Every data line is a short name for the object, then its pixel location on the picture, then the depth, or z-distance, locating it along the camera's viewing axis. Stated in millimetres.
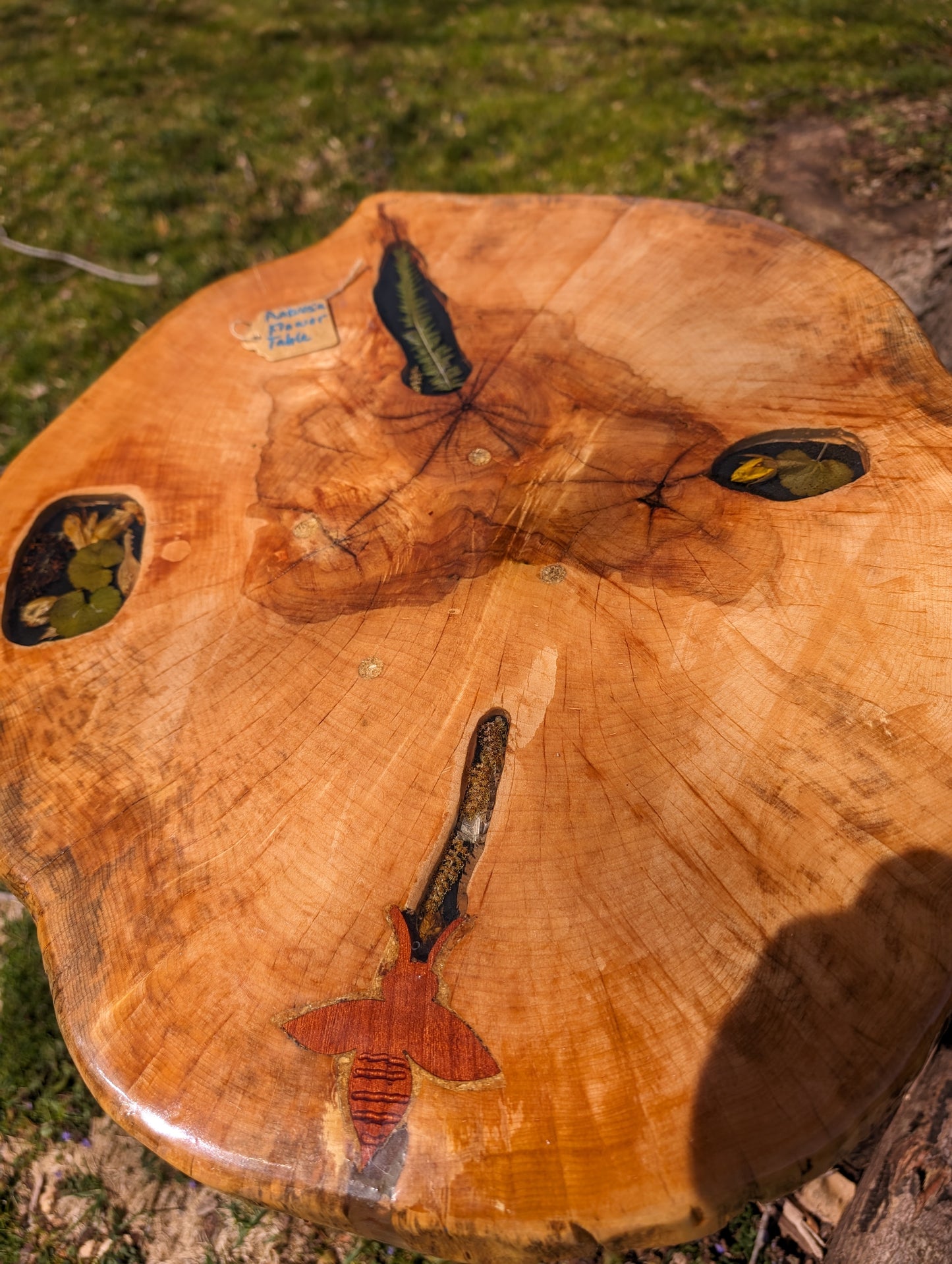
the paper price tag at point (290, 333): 720
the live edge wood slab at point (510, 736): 415
